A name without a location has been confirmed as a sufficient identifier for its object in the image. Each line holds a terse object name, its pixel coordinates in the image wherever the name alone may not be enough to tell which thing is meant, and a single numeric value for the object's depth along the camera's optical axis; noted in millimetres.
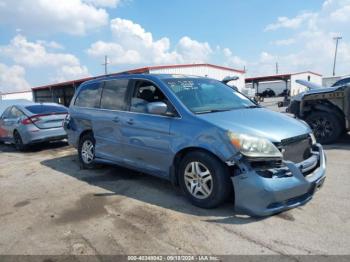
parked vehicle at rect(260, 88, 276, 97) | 56562
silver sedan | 8873
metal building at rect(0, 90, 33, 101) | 54281
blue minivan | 3604
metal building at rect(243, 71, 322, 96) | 51781
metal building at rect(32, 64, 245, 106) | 28031
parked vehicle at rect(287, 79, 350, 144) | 7688
